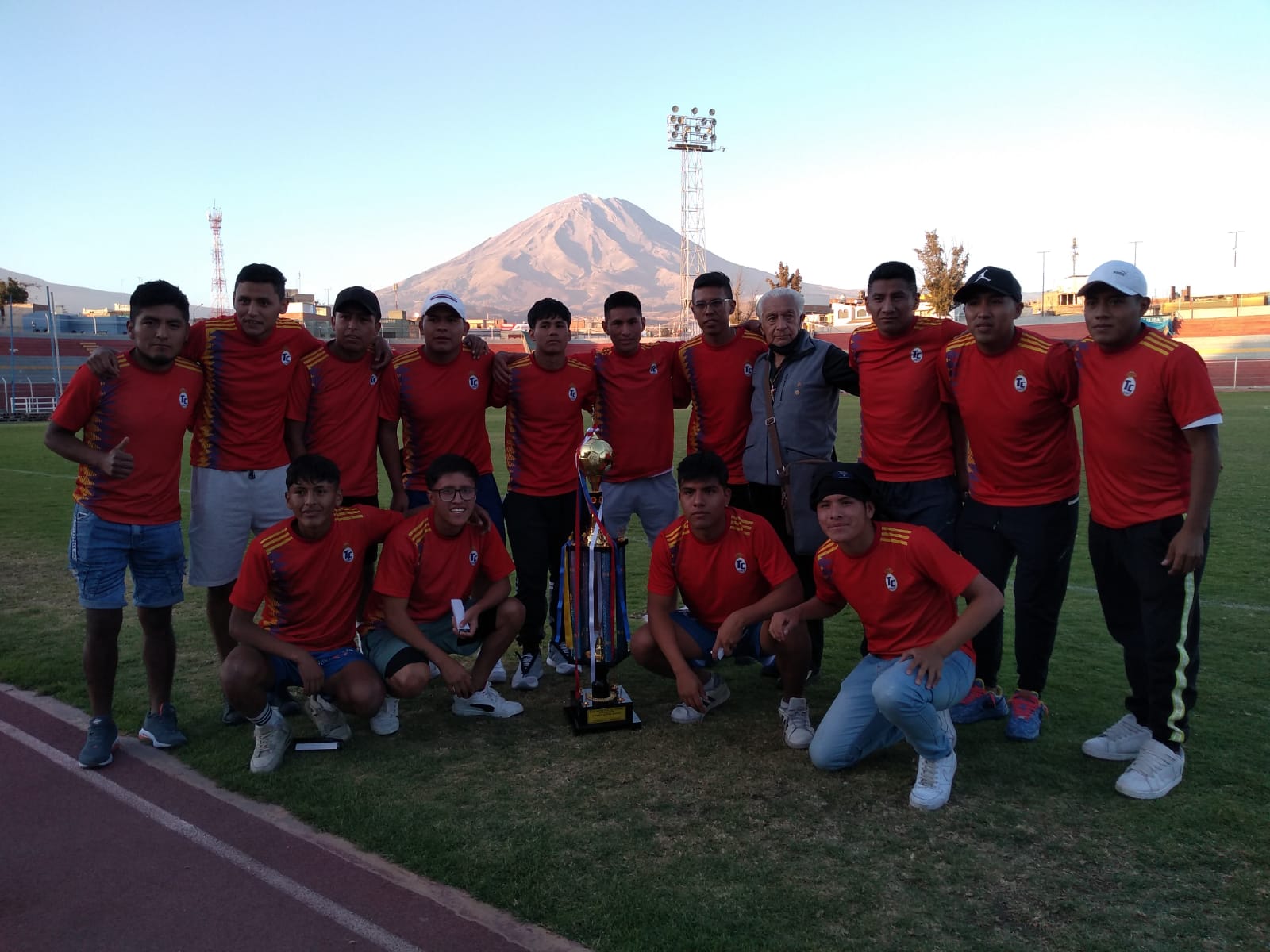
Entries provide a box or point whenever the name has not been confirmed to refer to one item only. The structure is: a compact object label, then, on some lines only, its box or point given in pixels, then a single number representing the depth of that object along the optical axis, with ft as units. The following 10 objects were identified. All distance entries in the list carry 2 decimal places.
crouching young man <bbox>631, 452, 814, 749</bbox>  14.26
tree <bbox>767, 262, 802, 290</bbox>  144.17
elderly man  16.12
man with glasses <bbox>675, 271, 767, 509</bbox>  17.28
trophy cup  15.02
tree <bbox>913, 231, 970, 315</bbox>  139.23
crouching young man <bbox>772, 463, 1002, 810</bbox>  12.12
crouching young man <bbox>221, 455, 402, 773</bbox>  13.55
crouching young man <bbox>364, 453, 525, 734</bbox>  14.56
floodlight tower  232.73
